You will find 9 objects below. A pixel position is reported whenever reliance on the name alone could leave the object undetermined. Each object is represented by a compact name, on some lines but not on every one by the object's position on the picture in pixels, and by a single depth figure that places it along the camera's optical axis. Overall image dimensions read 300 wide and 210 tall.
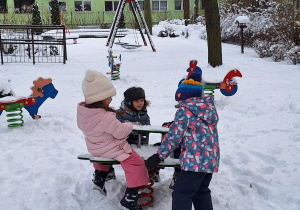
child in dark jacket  3.44
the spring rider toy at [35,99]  5.36
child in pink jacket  2.92
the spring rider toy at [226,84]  6.85
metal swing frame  15.25
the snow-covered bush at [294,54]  10.98
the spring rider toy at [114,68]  9.45
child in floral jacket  2.62
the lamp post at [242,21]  13.42
